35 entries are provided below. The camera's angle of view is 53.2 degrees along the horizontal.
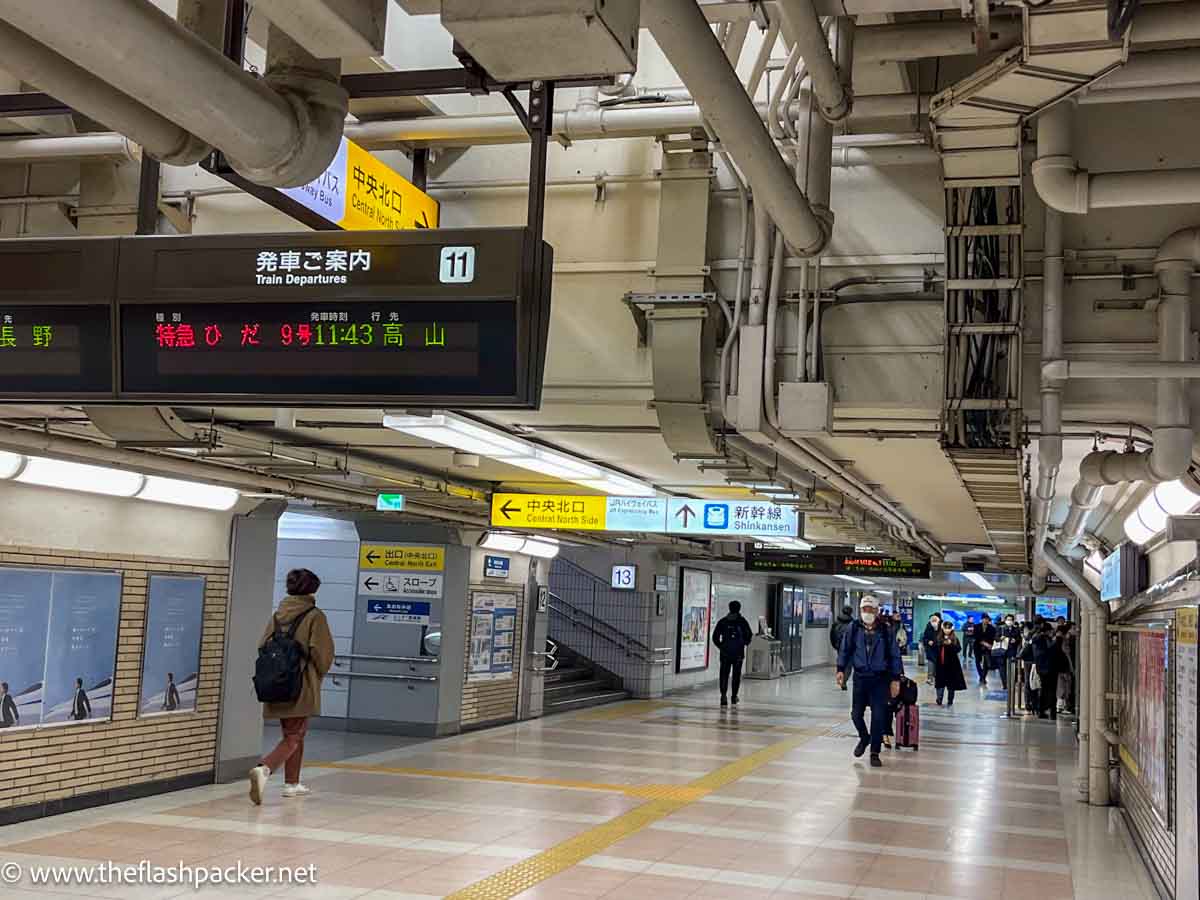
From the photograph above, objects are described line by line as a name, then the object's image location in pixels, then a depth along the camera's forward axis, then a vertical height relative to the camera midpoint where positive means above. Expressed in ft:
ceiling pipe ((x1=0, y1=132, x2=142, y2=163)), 13.75 +4.78
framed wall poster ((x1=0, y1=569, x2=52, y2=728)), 25.88 -1.78
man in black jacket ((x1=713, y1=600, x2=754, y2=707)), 61.82 -2.45
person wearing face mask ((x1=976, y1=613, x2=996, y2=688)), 89.97 -3.59
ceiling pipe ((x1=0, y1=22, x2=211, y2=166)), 6.72 +2.80
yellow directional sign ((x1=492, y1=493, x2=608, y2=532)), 34.06 +2.09
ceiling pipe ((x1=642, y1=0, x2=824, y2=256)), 7.06 +3.23
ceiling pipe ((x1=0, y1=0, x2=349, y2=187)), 5.57 +2.59
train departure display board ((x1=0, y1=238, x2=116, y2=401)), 10.16 +2.07
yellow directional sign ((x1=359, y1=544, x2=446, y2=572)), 46.09 +0.76
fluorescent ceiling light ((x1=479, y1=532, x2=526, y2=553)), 48.19 +1.60
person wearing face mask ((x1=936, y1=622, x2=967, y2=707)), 67.46 -3.71
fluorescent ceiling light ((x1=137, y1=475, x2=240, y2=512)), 29.86 +1.92
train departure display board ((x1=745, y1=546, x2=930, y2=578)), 54.65 +1.43
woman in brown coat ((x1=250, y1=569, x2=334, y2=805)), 28.50 -2.29
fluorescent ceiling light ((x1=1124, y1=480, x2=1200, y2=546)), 19.22 +1.78
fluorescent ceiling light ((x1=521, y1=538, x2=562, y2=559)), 51.83 +1.55
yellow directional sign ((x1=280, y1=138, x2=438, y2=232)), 12.03 +4.21
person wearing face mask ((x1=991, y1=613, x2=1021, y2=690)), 74.26 -3.07
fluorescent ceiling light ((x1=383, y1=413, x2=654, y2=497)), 19.60 +2.56
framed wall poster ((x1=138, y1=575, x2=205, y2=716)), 30.45 -2.00
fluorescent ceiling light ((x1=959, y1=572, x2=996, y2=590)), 83.25 +1.55
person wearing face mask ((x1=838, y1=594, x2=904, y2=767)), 39.58 -2.32
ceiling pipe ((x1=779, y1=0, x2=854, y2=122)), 7.79 +3.91
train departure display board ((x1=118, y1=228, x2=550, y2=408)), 9.25 +2.03
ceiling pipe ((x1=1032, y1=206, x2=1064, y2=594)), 12.87 +3.06
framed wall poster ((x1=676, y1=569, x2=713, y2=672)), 72.13 -1.92
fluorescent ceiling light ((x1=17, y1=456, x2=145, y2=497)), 26.00 +1.96
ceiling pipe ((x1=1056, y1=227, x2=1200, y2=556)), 12.52 +2.71
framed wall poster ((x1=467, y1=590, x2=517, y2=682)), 47.96 -2.25
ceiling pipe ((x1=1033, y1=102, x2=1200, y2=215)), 10.56 +3.74
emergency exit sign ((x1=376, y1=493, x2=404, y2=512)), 35.76 +2.22
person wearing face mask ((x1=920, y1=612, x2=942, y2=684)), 77.92 -3.03
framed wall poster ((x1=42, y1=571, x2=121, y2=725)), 27.30 -1.92
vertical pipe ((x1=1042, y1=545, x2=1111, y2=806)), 33.78 -2.00
